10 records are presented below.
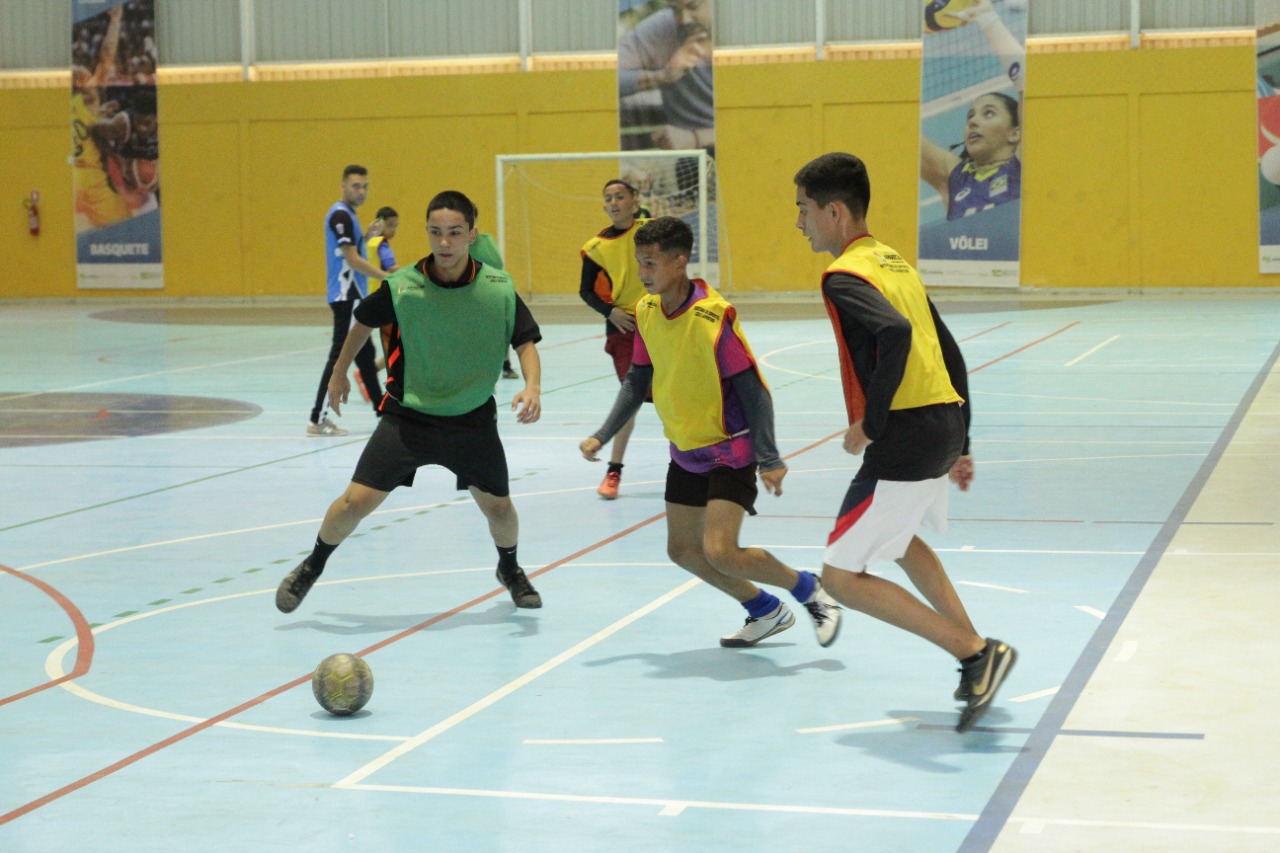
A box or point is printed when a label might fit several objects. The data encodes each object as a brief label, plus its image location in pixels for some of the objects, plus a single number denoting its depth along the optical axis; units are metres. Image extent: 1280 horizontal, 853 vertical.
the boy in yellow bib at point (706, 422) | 6.03
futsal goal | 30.02
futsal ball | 5.39
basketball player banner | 31.77
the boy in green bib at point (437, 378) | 6.76
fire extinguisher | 32.75
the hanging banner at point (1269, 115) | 27.50
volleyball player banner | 28.44
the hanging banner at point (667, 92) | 29.38
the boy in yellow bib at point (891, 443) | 5.02
